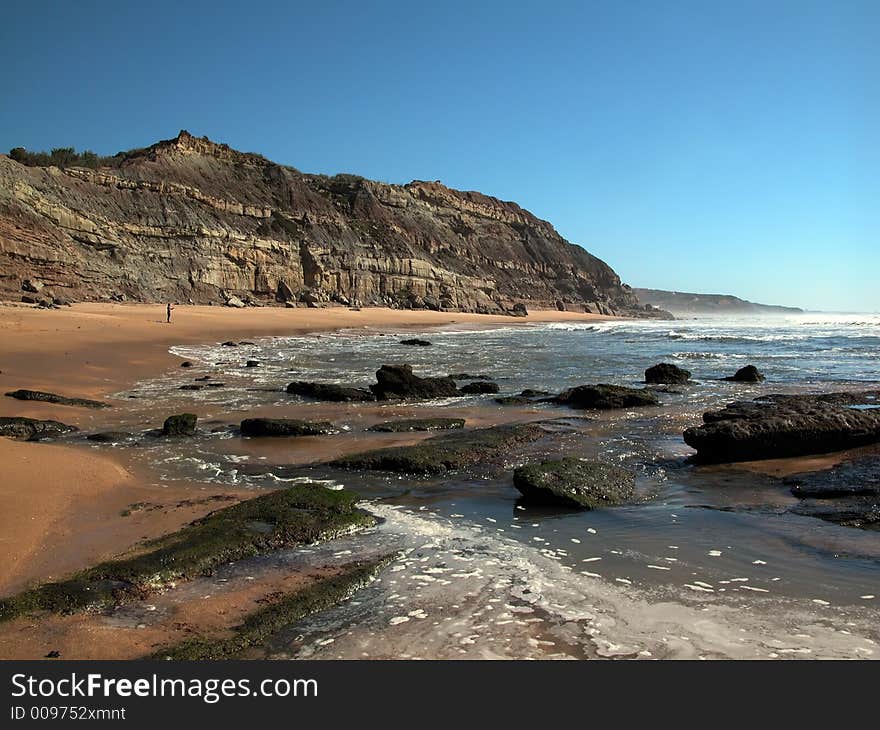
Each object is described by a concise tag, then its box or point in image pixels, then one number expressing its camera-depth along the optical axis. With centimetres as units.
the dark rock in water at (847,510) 525
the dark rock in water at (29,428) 834
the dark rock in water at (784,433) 744
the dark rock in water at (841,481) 604
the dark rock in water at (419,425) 938
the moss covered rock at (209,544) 377
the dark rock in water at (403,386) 1241
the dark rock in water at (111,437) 838
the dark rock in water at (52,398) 1064
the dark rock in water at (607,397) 1126
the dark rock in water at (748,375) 1498
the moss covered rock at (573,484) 570
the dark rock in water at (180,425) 871
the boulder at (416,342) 2720
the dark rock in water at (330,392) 1204
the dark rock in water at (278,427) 888
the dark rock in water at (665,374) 1491
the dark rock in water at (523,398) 1211
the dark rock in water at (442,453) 708
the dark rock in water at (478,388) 1334
